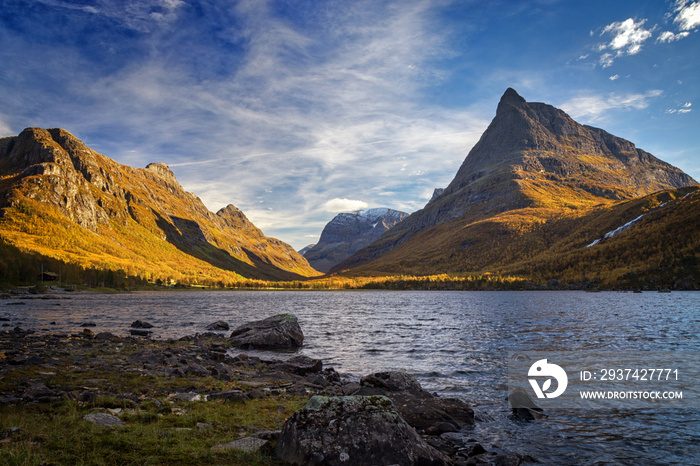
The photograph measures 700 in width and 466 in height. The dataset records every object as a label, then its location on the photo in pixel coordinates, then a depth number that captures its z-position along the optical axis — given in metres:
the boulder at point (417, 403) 14.54
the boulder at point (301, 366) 23.55
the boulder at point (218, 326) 47.16
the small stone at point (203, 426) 10.87
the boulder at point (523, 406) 15.80
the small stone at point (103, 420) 10.18
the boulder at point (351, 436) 9.08
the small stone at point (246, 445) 9.39
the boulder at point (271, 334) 35.47
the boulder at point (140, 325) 45.17
